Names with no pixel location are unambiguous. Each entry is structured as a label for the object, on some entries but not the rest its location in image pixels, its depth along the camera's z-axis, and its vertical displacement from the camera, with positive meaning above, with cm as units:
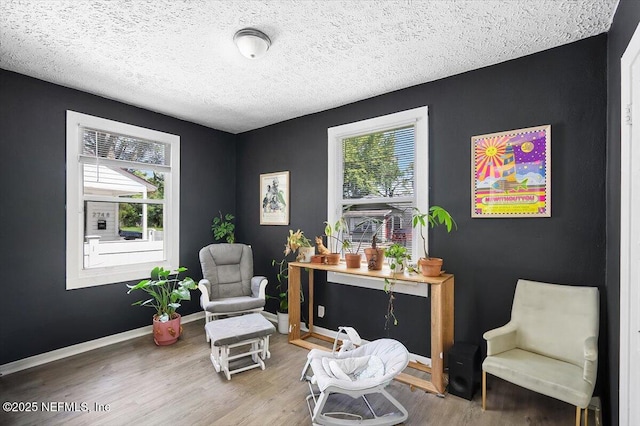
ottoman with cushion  251 -106
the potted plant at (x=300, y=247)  335 -39
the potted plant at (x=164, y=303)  315 -103
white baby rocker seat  190 -109
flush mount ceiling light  202 +116
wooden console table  234 -89
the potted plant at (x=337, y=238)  335 -30
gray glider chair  325 -83
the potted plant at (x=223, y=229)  418 -23
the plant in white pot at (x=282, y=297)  357 -104
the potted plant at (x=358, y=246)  292 -37
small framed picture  391 +19
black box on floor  221 -117
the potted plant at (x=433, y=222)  245 -13
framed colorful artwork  225 +31
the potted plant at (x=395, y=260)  267 -42
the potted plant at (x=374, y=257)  287 -42
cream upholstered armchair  176 -89
